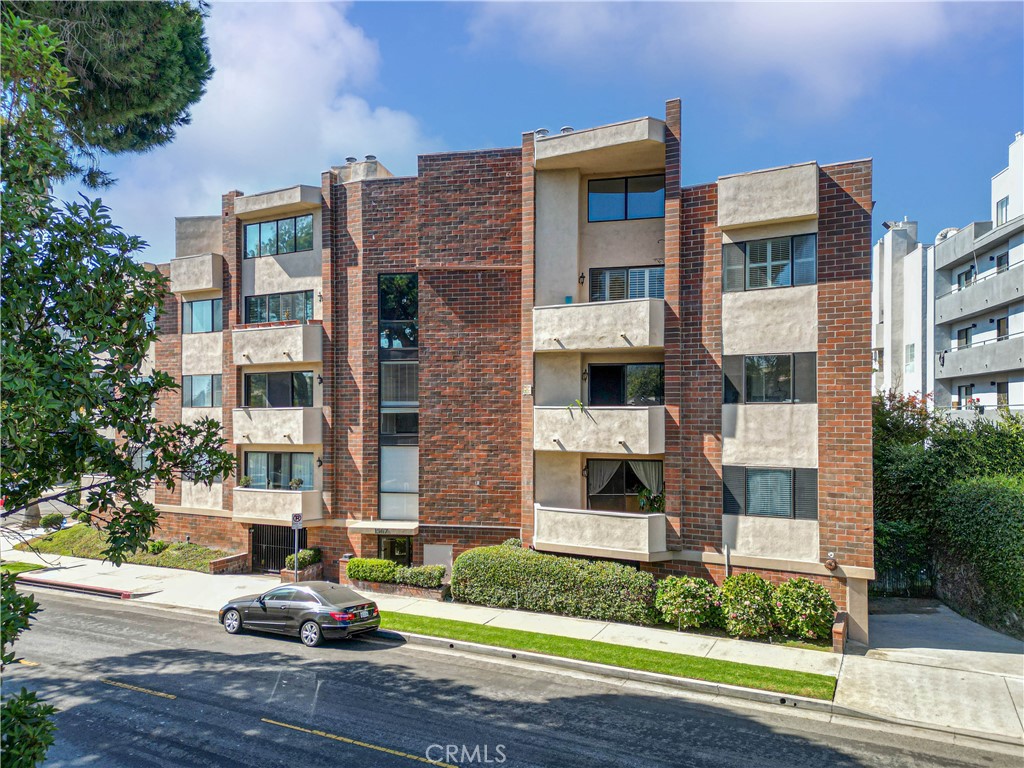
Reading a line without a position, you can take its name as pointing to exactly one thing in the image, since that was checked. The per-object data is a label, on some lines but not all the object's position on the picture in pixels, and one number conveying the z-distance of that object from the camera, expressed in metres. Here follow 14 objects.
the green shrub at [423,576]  19.69
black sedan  15.82
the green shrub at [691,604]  16.31
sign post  20.25
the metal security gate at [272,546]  23.67
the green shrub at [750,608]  15.62
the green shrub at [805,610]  15.36
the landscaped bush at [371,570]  20.38
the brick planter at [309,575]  22.22
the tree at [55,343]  6.32
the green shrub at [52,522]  28.25
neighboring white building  29.53
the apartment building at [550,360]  16.44
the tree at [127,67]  10.52
